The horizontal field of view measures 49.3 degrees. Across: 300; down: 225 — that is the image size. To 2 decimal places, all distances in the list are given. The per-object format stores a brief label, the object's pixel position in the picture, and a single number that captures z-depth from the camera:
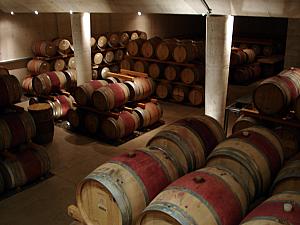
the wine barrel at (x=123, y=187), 3.19
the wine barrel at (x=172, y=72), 10.96
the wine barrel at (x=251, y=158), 3.48
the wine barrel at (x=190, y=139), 3.97
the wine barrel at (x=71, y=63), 12.57
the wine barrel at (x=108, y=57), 13.79
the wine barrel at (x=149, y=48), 11.21
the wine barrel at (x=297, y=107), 5.73
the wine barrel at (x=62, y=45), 12.20
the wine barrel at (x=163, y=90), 11.27
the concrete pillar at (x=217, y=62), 6.60
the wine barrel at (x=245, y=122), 6.54
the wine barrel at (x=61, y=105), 9.32
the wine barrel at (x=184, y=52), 10.48
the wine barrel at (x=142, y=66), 11.58
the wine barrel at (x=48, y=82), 9.49
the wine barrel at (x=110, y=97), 7.94
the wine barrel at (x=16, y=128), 5.92
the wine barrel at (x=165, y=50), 10.78
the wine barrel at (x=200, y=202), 2.72
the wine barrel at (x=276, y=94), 5.99
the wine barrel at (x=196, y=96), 10.61
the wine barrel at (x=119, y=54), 14.21
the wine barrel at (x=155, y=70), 11.29
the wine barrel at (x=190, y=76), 10.55
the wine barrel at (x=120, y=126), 7.95
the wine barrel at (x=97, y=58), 13.31
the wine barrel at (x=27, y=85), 11.41
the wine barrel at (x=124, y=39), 14.08
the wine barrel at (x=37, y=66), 11.71
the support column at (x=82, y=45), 9.47
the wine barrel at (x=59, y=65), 12.34
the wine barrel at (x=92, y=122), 8.29
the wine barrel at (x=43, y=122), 7.71
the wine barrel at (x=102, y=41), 13.34
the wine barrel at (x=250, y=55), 13.83
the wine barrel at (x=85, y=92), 8.34
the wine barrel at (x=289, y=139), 6.18
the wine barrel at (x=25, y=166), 5.82
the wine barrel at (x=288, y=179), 3.28
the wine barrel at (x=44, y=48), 11.92
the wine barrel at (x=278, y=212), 2.50
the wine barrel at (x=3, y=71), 10.03
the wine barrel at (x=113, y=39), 13.81
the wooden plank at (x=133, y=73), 9.49
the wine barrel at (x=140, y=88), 8.57
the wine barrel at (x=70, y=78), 10.27
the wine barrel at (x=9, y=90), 6.11
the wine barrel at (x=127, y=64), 12.01
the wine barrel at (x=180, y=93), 10.97
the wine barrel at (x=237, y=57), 13.26
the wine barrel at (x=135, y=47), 11.69
